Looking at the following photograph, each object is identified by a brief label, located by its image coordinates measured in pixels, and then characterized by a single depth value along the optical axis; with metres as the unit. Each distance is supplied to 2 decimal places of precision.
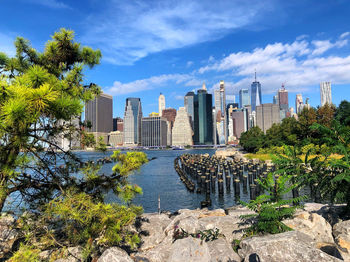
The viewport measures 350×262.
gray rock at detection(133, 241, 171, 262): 6.42
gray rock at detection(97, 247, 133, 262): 5.53
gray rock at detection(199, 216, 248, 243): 7.31
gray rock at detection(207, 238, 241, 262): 5.99
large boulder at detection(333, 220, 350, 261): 5.77
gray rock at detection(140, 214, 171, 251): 7.91
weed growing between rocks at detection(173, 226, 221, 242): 7.20
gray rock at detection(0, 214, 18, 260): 7.65
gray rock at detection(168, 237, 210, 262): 5.55
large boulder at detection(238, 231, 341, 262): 4.42
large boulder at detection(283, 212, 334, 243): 6.84
